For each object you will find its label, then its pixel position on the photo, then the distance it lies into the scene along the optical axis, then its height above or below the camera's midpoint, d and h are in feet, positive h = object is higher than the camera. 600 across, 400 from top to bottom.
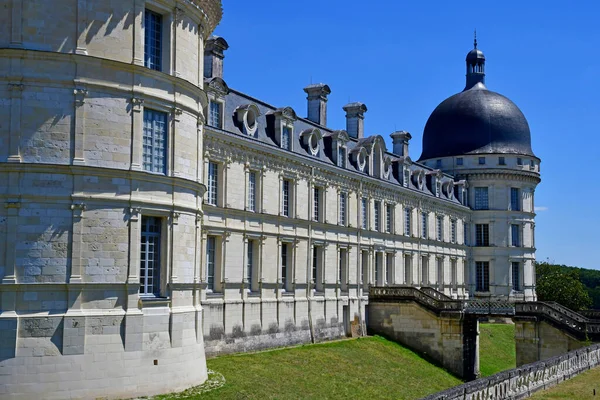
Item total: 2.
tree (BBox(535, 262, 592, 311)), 217.56 -9.58
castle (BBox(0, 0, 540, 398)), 55.36 +4.90
